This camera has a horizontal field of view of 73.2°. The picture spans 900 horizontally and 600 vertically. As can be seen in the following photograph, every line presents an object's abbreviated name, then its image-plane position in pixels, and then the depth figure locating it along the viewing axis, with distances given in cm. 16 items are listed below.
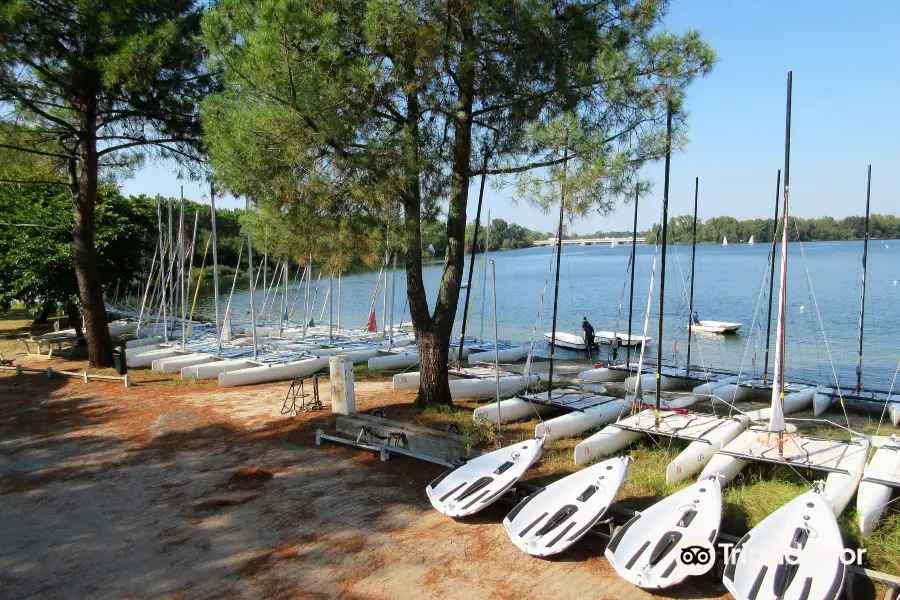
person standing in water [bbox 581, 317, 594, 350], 2270
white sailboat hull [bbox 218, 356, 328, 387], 1419
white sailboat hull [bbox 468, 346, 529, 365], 1894
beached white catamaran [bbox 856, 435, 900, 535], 595
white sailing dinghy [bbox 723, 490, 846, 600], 473
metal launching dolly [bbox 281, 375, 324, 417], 1104
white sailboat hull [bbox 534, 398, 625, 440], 948
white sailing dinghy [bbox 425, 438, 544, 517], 639
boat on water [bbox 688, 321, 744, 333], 2875
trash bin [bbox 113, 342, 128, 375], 1527
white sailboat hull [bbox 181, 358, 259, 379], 1495
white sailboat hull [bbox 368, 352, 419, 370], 1705
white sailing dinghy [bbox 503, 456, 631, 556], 564
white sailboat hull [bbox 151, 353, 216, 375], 1602
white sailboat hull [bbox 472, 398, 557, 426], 1033
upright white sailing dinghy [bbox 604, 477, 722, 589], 505
